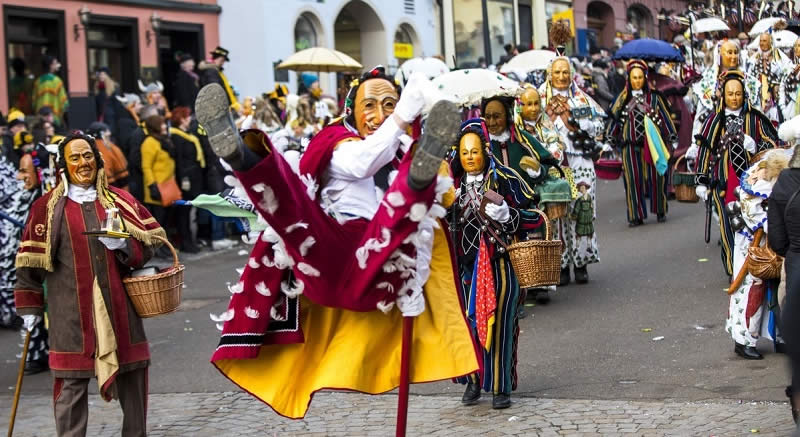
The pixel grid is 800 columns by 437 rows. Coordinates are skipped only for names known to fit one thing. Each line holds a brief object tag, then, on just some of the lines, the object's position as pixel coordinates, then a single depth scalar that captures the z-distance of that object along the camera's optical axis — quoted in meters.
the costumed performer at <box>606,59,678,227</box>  14.64
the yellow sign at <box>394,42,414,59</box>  29.02
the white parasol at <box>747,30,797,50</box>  19.73
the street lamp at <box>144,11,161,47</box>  23.59
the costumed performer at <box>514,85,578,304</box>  9.08
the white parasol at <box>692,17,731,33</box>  25.44
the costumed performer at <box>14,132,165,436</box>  7.07
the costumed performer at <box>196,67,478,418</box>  5.41
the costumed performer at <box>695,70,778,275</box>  10.55
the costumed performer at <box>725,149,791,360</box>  8.01
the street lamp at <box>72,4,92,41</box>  21.89
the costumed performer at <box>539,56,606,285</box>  12.37
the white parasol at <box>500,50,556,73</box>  19.88
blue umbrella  17.19
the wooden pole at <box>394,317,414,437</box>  5.50
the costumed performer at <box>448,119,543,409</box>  7.90
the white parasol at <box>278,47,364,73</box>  20.14
